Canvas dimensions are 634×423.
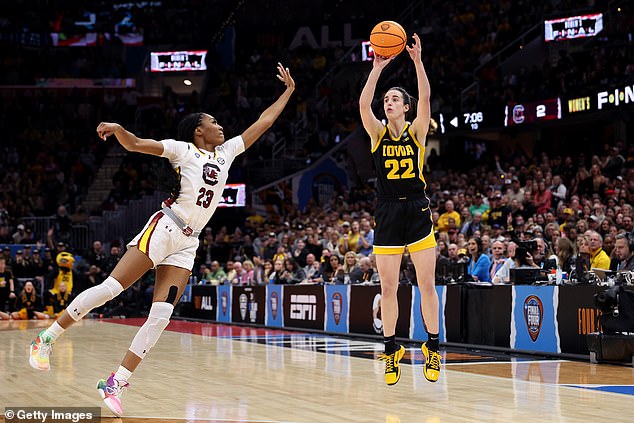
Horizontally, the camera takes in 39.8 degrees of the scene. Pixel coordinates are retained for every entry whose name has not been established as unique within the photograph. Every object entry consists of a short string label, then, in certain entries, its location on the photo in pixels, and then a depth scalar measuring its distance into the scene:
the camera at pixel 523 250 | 12.77
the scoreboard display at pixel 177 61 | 37.03
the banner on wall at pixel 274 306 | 18.00
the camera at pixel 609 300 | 9.91
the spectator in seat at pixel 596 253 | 12.03
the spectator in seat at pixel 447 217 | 18.61
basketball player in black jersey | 7.54
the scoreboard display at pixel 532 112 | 22.67
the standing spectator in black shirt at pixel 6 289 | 22.02
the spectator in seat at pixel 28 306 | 22.45
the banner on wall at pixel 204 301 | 21.50
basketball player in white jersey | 6.63
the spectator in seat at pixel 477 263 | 13.66
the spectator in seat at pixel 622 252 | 11.30
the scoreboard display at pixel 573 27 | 24.88
